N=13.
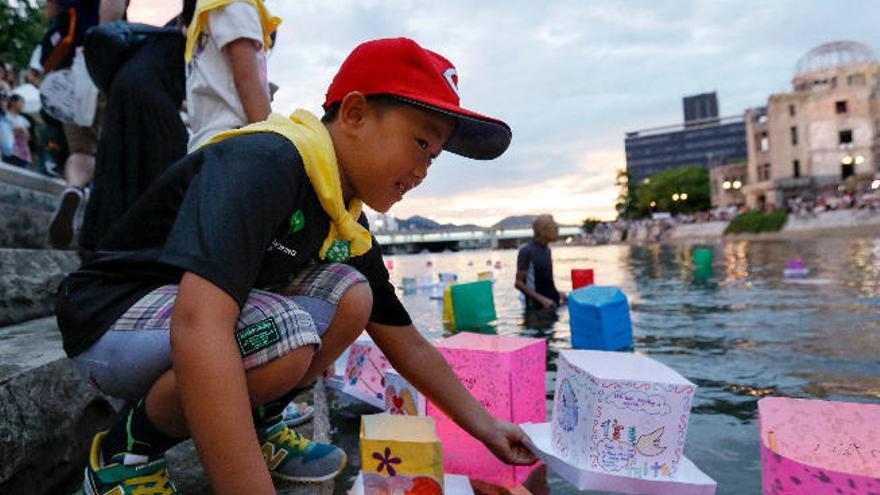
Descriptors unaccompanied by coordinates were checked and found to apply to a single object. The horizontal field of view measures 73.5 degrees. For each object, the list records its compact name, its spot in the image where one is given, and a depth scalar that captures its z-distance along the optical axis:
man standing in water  6.12
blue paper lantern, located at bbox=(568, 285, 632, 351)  3.83
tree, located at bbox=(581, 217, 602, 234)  103.14
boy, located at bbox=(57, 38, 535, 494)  0.97
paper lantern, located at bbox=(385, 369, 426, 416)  1.95
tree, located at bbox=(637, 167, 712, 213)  75.94
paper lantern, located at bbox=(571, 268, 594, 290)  6.66
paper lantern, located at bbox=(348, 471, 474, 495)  1.52
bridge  116.12
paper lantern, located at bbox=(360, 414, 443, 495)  1.35
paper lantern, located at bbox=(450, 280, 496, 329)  5.39
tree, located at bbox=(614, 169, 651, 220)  89.50
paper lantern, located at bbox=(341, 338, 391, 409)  2.43
